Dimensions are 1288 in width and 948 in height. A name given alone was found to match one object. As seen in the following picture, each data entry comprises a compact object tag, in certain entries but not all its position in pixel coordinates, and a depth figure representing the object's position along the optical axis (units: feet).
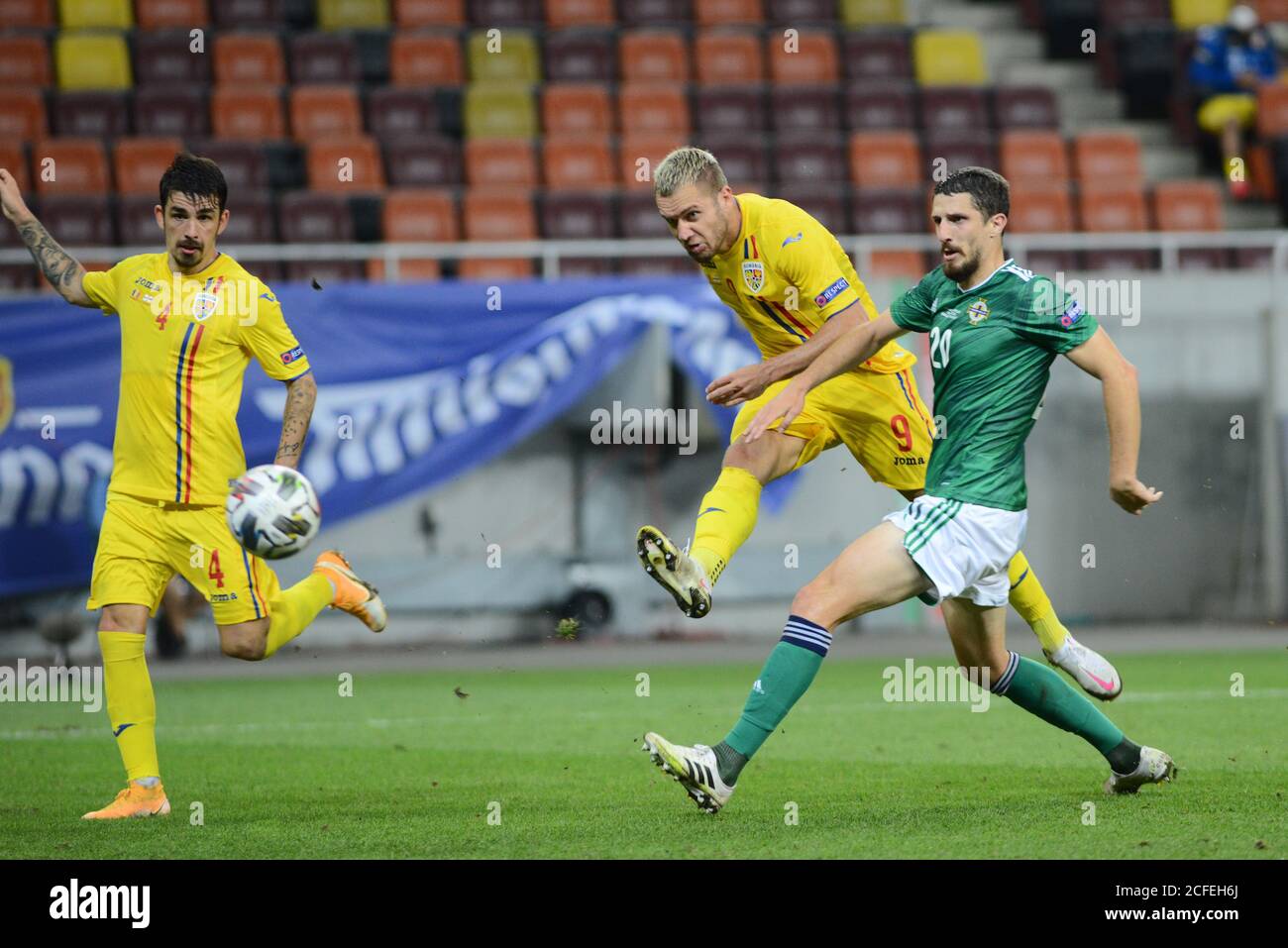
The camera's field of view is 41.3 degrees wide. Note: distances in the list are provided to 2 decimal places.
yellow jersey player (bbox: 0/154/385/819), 21.53
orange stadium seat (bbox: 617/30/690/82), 60.29
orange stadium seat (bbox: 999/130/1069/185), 56.59
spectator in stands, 57.00
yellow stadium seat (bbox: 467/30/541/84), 59.82
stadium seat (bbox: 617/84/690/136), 57.47
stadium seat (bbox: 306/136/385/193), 54.49
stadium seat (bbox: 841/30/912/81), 61.21
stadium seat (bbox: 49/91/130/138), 55.98
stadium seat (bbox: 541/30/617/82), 60.13
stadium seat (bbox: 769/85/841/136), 58.08
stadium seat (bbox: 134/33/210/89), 58.44
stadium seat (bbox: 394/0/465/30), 61.98
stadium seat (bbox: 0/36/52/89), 57.67
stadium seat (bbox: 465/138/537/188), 55.42
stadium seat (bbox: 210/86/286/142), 56.65
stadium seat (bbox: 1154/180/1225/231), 55.72
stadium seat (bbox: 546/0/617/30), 62.75
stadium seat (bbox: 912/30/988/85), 61.36
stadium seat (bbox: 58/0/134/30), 60.34
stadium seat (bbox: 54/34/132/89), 57.98
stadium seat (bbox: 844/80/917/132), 58.59
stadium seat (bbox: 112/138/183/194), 53.62
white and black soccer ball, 20.63
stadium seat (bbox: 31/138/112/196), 53.26
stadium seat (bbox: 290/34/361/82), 59.57
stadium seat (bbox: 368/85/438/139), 57.57
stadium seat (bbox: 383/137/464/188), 55.31
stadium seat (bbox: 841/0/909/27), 63.62
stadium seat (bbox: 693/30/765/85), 60.49
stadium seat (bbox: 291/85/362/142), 57.06
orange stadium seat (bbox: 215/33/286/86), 59.16
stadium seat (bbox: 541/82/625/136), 57.77
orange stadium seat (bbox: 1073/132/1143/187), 57.67
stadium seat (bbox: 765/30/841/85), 60.80
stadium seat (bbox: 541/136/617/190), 55.06
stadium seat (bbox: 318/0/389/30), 61.93
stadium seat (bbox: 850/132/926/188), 56.08
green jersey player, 18.58
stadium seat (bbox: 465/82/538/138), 57.67
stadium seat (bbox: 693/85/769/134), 57.67
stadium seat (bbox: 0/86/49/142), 55.52
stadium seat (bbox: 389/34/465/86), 59.72
